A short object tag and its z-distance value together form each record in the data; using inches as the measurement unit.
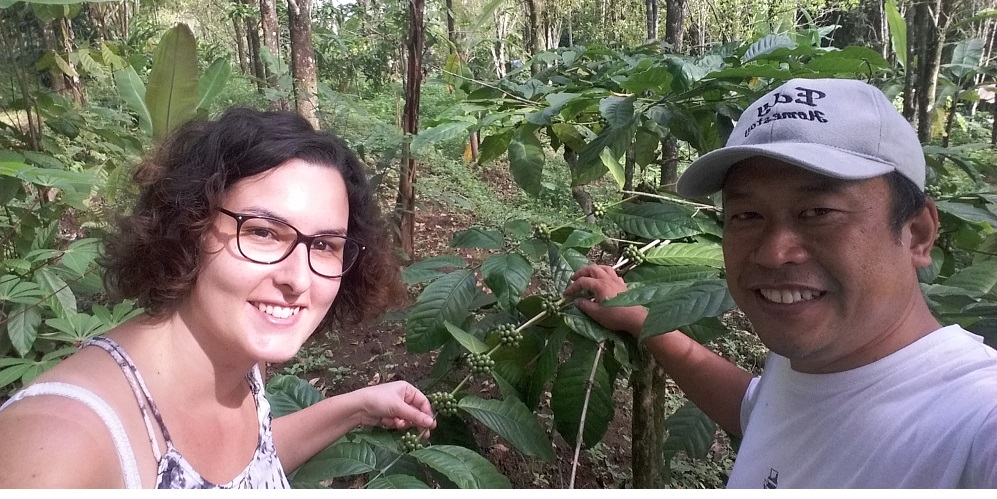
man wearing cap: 24.7
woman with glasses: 24.5
